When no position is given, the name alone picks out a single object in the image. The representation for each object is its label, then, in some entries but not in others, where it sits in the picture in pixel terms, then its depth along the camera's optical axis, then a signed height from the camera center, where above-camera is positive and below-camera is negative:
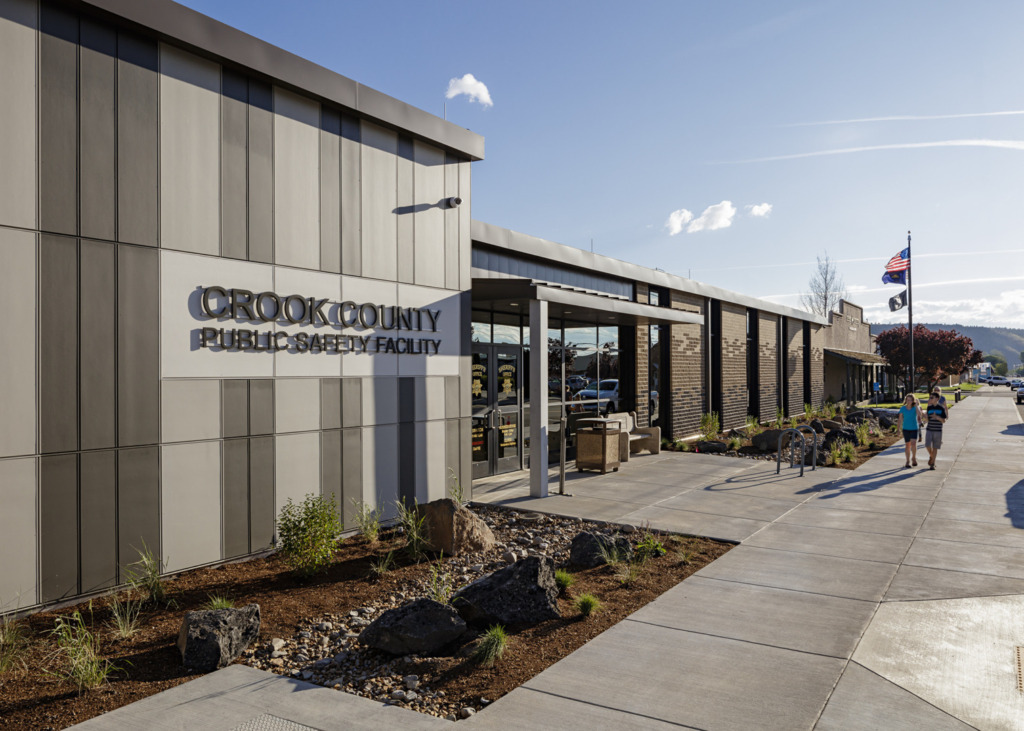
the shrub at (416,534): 8.08 -1.79
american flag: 36.00 +5.73
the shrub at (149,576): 6.61 -1.88
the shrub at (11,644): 5.13 -1.98
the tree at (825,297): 72.00 +8.03
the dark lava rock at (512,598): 6.02 -1.87
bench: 16.75 -1.39
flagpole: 36.43 +3.80
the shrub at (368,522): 9.05 -1.85
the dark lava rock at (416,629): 5.40 -1.90
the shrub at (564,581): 6.87 -1.94
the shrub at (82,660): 4.84 -1.95
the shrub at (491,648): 5.27 -2.00
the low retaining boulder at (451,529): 8.23 -1.74
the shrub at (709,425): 20.98 -1.40
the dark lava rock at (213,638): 5.20 -1.90
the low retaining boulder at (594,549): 7.91 -1.90
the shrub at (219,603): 6.02 -1.90
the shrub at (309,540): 7.30 -1.64
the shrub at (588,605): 6.30 -2.00
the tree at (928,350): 52.50 +1.95
